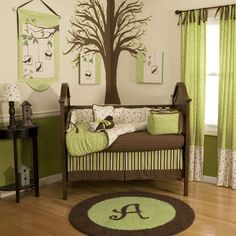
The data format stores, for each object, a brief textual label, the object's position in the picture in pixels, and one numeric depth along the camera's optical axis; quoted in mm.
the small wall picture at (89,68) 4312
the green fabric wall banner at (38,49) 3627
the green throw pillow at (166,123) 3441
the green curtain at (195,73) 3848
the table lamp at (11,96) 3238
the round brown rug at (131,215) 2709
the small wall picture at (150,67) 4305
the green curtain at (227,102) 3637
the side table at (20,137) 3293
